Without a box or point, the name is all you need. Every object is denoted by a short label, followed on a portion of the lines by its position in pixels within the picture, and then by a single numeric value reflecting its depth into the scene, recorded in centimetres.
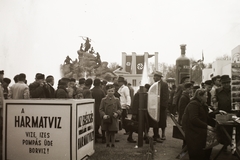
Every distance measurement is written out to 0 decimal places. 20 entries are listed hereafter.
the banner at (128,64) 8269
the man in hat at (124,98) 1122
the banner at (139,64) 8143
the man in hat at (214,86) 953
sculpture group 4283
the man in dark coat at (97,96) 1007
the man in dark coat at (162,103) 1027
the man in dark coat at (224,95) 934
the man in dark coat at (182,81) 1037
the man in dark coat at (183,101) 875
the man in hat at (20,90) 886
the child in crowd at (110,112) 877
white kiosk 564
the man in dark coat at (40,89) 910
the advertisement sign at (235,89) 812
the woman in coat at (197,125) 659
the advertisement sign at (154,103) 977
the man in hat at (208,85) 1160
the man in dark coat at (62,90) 885
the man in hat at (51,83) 953
